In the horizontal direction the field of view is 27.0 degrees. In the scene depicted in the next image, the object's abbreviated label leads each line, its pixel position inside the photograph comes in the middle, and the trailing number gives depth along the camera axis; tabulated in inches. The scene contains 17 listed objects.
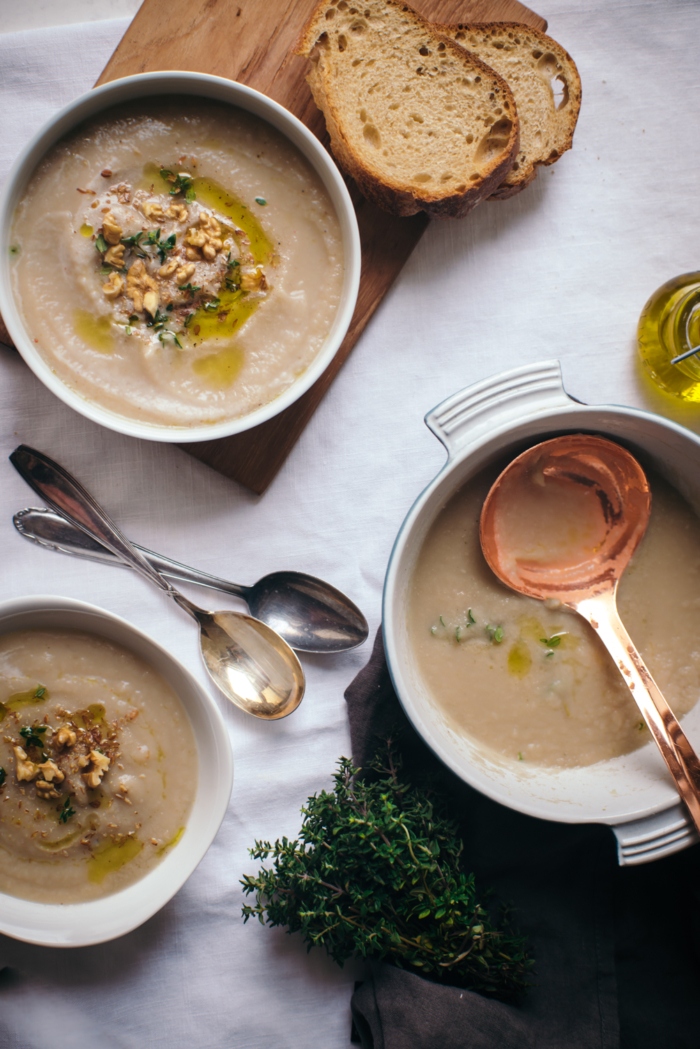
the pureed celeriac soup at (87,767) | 30.0
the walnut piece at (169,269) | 30.1
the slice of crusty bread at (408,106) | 30.9
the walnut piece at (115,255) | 30.0
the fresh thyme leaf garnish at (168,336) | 30.3
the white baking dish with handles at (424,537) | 28.6
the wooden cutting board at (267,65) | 30.9
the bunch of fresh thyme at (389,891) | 29.3
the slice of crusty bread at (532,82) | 31.4
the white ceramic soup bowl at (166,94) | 29.5
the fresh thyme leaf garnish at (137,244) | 30.1
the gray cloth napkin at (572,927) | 30.2
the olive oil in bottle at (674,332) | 31.2
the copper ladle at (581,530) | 30.1
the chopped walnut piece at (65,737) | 29.9
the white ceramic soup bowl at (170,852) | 29.4
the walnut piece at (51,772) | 29.7
